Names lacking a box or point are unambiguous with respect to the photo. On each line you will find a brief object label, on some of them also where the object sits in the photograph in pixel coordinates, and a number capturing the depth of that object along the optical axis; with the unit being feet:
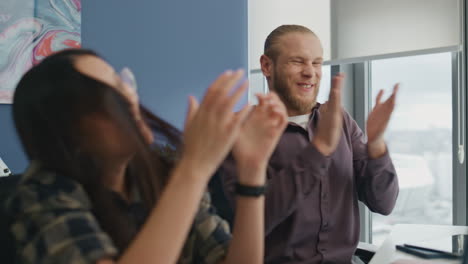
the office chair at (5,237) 3.05
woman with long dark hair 2.54
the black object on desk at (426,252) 3.97
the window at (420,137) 10.86
